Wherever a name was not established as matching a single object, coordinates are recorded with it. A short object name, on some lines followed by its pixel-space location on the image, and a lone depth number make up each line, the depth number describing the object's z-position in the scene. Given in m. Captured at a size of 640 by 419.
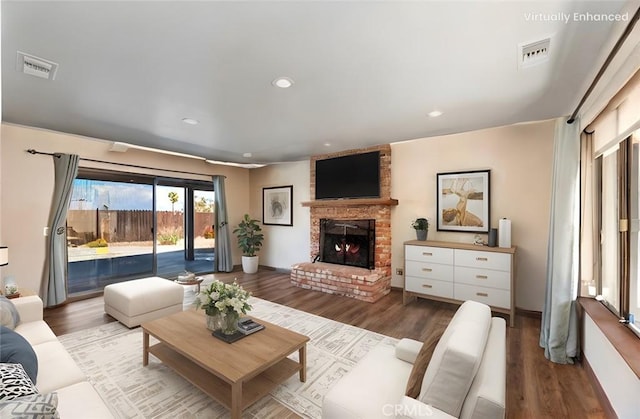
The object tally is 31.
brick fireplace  4.24
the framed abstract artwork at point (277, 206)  6.02
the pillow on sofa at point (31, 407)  0.98
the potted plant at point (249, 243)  5.99
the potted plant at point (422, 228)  4.10
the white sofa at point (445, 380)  1.14
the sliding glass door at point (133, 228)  4.34
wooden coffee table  1.77
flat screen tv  4.70
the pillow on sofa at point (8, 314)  2.10
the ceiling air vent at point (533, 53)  1.70
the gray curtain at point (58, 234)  3.77
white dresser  3.24
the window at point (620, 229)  2.00
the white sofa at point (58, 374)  1.39
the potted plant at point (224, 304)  2.13
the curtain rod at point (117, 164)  3.69
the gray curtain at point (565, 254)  2.52
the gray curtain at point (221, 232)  5.95
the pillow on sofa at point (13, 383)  1.13
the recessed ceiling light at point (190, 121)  3.16
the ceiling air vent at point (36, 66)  1.87
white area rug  1.92
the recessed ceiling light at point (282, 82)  2.21
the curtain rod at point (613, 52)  1.42
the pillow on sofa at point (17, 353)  1.49
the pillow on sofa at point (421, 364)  1.33
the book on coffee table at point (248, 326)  2.25
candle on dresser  3.41
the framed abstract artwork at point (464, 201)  3.77
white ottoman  3.13
